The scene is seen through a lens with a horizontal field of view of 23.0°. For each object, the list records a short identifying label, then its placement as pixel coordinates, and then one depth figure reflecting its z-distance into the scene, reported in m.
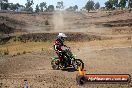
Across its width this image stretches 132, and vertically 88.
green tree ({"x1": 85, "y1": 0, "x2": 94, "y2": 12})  132.10
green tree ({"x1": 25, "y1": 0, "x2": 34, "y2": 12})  138.88
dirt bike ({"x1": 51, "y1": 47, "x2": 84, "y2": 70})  19.80
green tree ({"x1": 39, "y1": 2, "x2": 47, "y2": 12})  166.48
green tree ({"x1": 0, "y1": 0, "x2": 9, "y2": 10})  116.38
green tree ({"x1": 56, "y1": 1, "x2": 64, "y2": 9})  186.62
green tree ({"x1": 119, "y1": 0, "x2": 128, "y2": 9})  106.39
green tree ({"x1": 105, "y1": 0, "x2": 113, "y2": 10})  111.46
